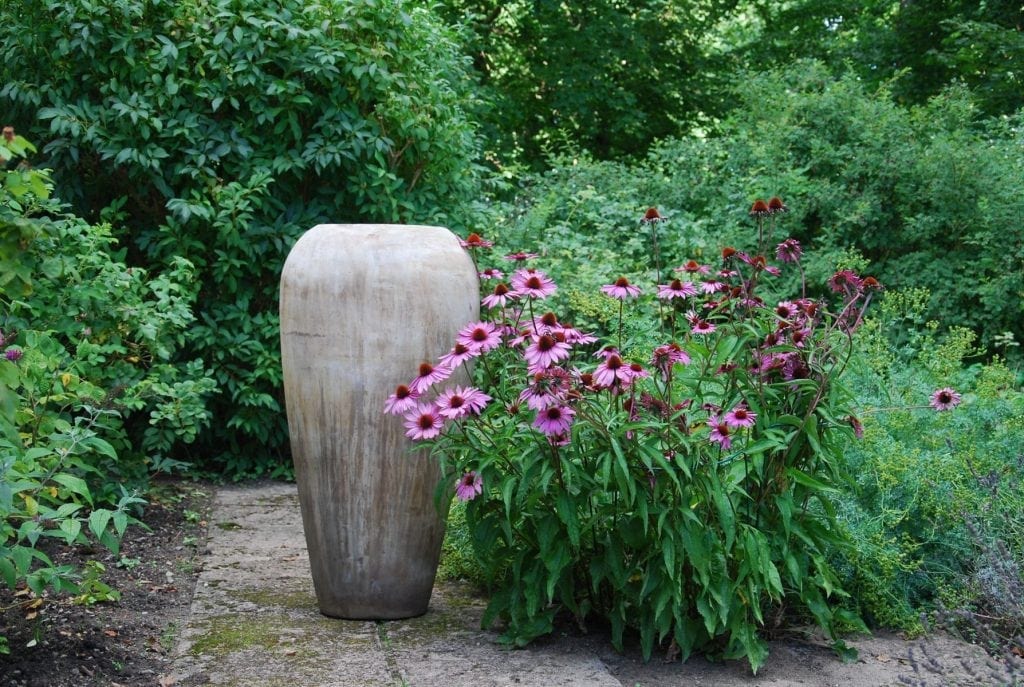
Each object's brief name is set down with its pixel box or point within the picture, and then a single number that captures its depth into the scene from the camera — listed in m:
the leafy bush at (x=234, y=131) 5.41
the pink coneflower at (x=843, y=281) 3.16
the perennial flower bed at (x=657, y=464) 2.98
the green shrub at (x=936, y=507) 3.50
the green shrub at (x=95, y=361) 3.71
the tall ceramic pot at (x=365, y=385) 3.36
